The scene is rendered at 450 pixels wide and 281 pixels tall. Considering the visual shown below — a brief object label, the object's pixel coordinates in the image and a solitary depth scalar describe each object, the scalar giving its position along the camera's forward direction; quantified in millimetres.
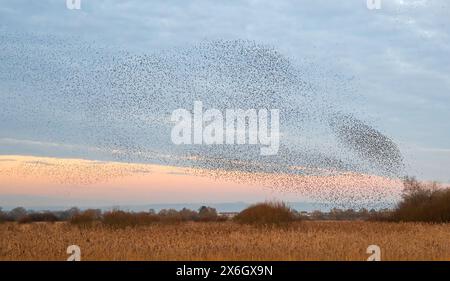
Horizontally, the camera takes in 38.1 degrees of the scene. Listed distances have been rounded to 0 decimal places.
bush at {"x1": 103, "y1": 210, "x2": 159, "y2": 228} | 38859
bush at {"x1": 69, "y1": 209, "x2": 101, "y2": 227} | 40344
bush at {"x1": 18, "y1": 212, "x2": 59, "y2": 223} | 50562
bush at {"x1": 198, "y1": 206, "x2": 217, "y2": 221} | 54119
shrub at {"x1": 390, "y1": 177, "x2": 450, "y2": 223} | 50594
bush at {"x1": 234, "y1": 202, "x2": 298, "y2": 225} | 42031
